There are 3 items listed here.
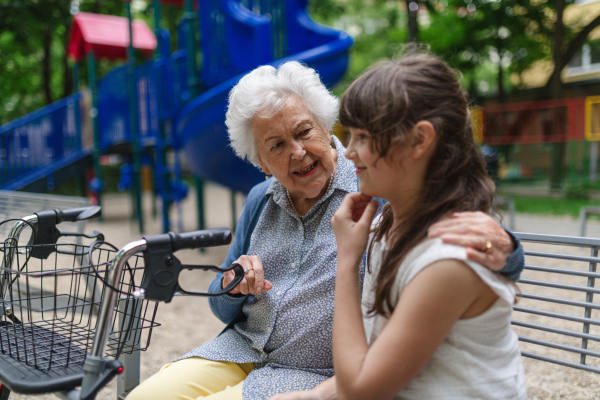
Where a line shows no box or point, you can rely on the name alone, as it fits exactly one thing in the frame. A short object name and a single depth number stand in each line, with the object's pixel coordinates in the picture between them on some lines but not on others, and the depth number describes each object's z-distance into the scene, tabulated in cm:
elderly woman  171
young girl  110
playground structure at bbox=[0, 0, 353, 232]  570
